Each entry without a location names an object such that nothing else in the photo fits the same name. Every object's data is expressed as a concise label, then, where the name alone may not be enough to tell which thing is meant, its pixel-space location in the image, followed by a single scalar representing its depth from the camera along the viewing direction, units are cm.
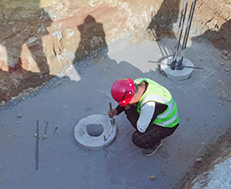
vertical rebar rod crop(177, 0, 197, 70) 467
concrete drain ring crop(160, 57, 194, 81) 469
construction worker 296
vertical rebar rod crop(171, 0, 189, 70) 479
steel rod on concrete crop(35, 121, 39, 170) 348
